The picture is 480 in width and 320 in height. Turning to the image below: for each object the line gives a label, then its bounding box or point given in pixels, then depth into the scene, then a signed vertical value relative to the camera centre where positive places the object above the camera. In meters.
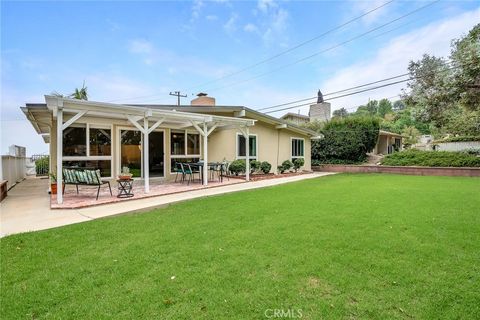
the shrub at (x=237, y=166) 12.34 -0.42
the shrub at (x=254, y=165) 13.12 -0.38
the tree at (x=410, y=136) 33.66 +2.67
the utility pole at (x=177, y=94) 31.08 +7.38
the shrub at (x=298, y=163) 15.80 -0.37
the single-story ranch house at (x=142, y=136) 7.86 +0.87
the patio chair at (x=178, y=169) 10.28 -0.43
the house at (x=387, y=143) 26.84 +1.36
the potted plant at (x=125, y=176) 7.38 -0.49
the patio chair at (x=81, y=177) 6.95 -0.48
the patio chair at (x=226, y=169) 11.88 -0.53
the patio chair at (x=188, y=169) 10.09 -0.43
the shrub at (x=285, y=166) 14.93 -0.50
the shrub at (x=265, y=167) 13.47 -0.49
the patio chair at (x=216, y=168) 10.89 -0.47
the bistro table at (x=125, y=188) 7.47 -0.85
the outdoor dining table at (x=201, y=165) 10.34 -0.29
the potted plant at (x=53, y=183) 8.05 -0.74
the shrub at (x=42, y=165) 17.22 -0.39
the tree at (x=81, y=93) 16.90 +4.20
